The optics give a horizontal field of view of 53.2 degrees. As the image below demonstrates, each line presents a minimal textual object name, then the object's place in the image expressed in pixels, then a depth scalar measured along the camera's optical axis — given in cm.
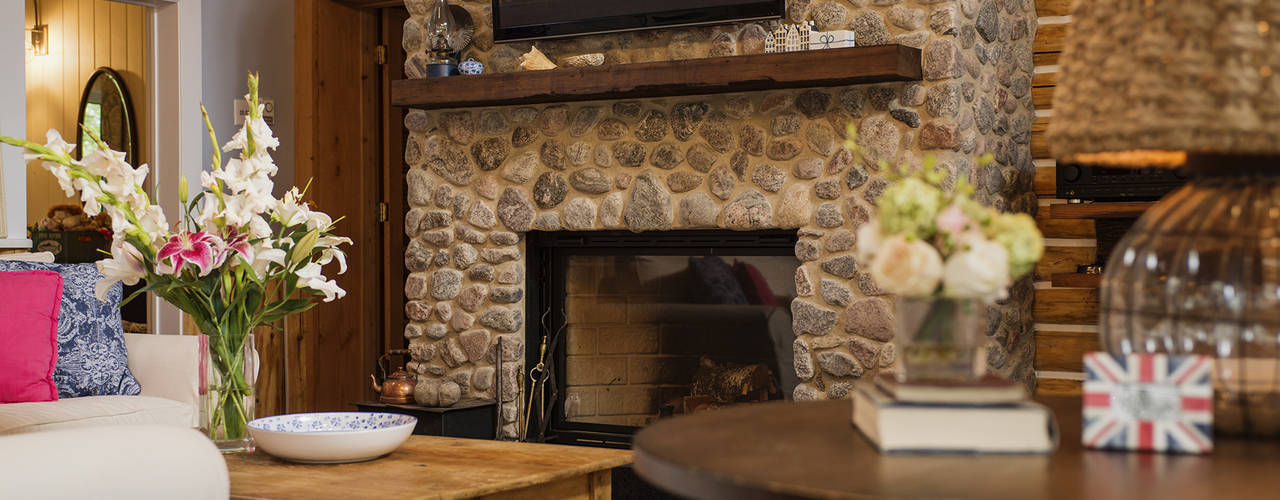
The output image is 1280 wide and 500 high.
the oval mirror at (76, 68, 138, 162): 589
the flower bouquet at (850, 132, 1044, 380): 124
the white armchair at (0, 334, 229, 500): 118
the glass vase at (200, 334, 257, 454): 244
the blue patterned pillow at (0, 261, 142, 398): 358
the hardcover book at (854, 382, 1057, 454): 125
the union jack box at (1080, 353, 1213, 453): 127
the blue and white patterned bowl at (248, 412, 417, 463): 233
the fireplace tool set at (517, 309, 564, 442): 461
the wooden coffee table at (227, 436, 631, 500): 212
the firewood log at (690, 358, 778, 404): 426
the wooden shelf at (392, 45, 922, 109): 368
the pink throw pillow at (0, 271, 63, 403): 337
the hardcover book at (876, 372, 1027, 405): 125
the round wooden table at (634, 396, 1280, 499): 109
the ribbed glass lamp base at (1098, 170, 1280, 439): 129
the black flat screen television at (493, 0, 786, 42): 402
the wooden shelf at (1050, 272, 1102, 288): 404
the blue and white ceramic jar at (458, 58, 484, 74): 444
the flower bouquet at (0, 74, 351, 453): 231
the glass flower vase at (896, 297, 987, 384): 127
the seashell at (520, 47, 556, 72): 428
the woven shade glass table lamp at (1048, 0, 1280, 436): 122
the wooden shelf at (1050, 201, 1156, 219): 390
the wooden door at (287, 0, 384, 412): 563
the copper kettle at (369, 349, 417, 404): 465
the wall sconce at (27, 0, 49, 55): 672
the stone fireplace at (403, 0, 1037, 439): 385
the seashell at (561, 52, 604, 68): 421
